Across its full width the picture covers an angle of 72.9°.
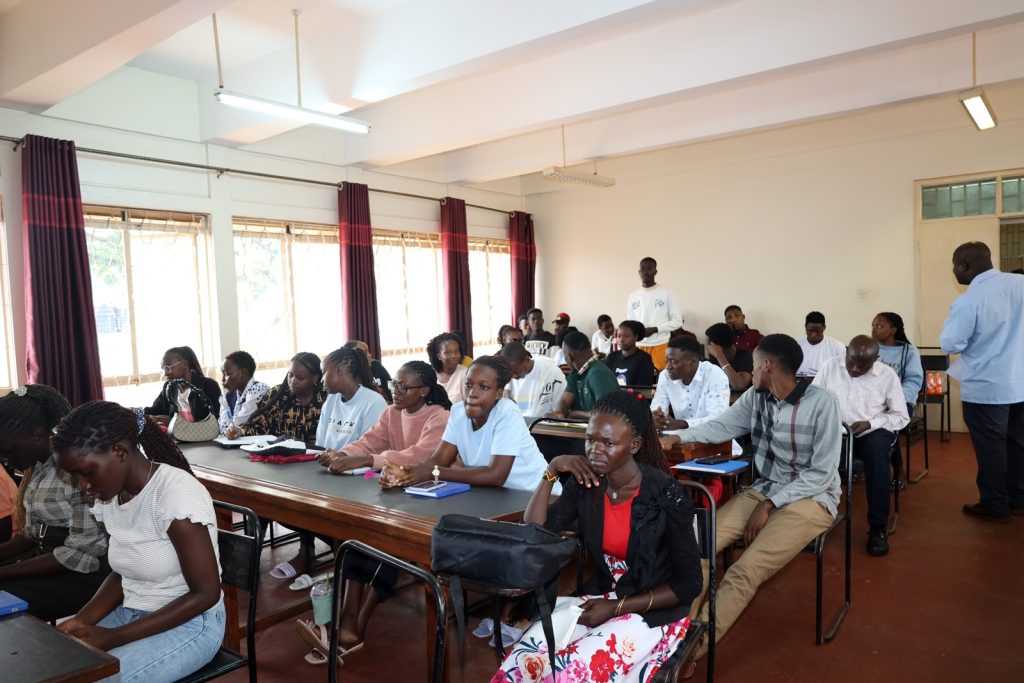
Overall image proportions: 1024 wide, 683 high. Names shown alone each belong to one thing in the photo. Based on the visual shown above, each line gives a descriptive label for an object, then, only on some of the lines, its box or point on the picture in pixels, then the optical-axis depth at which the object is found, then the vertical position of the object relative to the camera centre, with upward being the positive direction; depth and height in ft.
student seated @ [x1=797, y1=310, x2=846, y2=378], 21.03 -1.62
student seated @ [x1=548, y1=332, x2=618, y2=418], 15.29 -1.93
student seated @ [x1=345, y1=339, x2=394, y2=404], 19.47 -1.93
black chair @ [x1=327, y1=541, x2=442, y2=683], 5.03 -2.25
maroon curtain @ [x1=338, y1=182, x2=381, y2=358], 25.46 +1.67
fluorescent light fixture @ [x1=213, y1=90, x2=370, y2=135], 16.47 +5.13
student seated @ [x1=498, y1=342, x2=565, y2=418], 16.56 -2.01
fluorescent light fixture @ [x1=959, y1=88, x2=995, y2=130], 16.76 +4.49
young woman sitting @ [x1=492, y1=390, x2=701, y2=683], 6.28 -2.42
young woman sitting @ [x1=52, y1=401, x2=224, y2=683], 5.85 -2.04
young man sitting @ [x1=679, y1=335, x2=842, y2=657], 8.88 -2.57
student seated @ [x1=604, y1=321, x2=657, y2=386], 18.65 -1.71
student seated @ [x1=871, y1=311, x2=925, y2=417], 16.96 -1.54
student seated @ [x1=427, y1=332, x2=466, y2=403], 17.24 -1.45
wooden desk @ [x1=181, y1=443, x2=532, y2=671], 7.43 -2.32
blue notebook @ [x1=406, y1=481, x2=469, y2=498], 8.44 -2.25
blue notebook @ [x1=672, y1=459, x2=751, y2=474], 10.02 -2.52
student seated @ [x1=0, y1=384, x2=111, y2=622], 7.48 -2.25
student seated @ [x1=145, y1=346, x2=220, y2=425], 16.52 -1.57
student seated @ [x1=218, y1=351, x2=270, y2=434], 14.74 -1.66
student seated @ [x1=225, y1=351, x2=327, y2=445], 14.01 -1.98
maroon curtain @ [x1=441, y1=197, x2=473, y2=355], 29.96 +1.73
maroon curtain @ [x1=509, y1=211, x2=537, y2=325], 33.88 +2.18
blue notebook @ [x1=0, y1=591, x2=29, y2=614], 5.45 -2.22
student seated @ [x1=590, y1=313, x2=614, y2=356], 30.04 -1.41
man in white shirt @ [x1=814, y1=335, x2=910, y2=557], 12.94 -2.39
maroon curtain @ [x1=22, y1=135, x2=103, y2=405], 17.62 +1.16
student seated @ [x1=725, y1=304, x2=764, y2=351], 27.12 -1.37
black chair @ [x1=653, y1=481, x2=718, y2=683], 6.84 -2.73
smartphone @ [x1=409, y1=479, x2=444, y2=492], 8.63 -2.24
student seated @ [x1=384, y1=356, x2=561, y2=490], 8.98 -1.89
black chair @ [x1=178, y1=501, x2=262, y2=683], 6.43 -2.53
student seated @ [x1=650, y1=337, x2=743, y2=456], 13.53 -1.77
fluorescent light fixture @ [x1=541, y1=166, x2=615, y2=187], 25.18 +4.75
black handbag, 5.01 -1.84
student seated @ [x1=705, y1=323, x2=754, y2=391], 18.81 -1.58
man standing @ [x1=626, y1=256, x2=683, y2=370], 24.93 -0.65
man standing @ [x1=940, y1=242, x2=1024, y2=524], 13.85 -1.57
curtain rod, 18.80 +4.70
